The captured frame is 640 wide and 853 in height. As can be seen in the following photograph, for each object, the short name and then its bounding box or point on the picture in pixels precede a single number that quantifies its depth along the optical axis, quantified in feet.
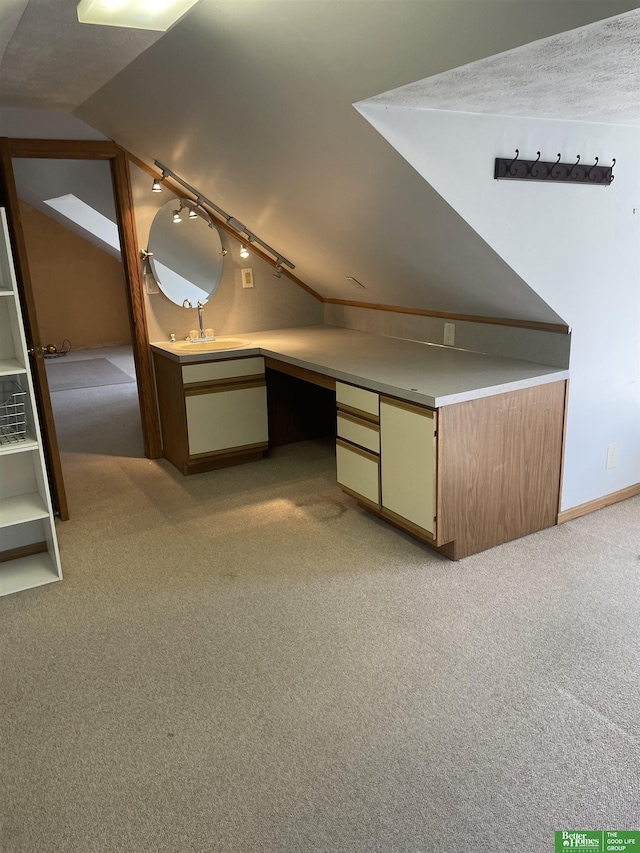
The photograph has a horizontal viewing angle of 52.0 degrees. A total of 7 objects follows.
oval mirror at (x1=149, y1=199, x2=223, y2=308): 12.98
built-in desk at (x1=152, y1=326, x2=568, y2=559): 8.55
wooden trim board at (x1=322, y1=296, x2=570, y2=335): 9.37
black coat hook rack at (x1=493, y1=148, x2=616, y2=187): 8.14
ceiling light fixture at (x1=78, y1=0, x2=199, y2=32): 5.88
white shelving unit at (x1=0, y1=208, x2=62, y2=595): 8.50
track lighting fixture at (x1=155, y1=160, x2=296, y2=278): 12.43
